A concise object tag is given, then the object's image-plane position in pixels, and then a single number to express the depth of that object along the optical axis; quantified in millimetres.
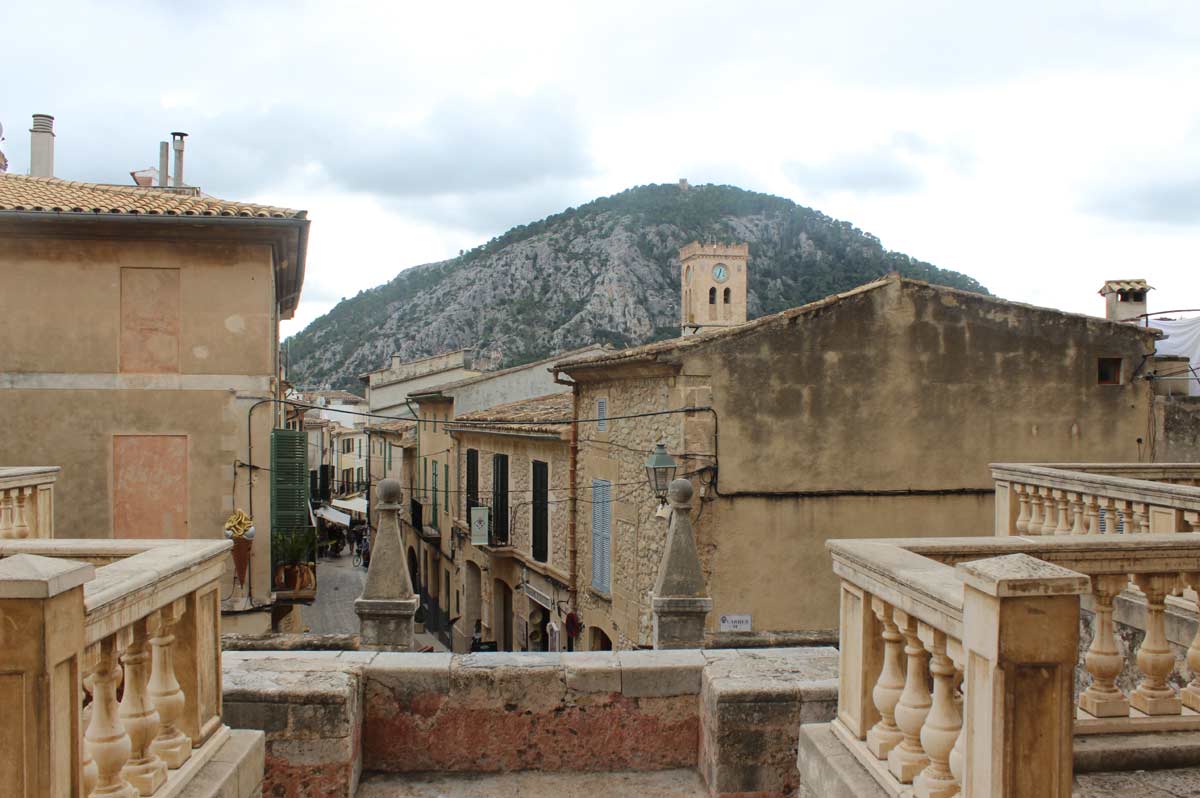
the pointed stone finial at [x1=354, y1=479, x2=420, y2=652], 6086
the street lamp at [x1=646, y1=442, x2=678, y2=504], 11188
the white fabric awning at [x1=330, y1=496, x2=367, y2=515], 47109
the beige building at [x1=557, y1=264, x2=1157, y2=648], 12789
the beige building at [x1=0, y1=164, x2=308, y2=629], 13164
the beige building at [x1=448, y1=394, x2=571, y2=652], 18406
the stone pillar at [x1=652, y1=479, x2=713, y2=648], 6488
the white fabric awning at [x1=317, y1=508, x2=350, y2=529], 37950
